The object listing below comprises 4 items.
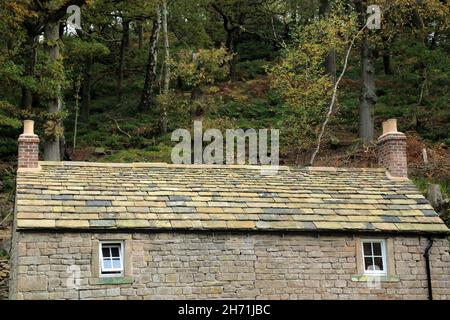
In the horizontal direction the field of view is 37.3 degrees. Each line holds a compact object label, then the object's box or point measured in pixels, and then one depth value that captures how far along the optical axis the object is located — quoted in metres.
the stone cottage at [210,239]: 15.64
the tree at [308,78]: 28.34
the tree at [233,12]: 43.94
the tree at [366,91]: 31.34
